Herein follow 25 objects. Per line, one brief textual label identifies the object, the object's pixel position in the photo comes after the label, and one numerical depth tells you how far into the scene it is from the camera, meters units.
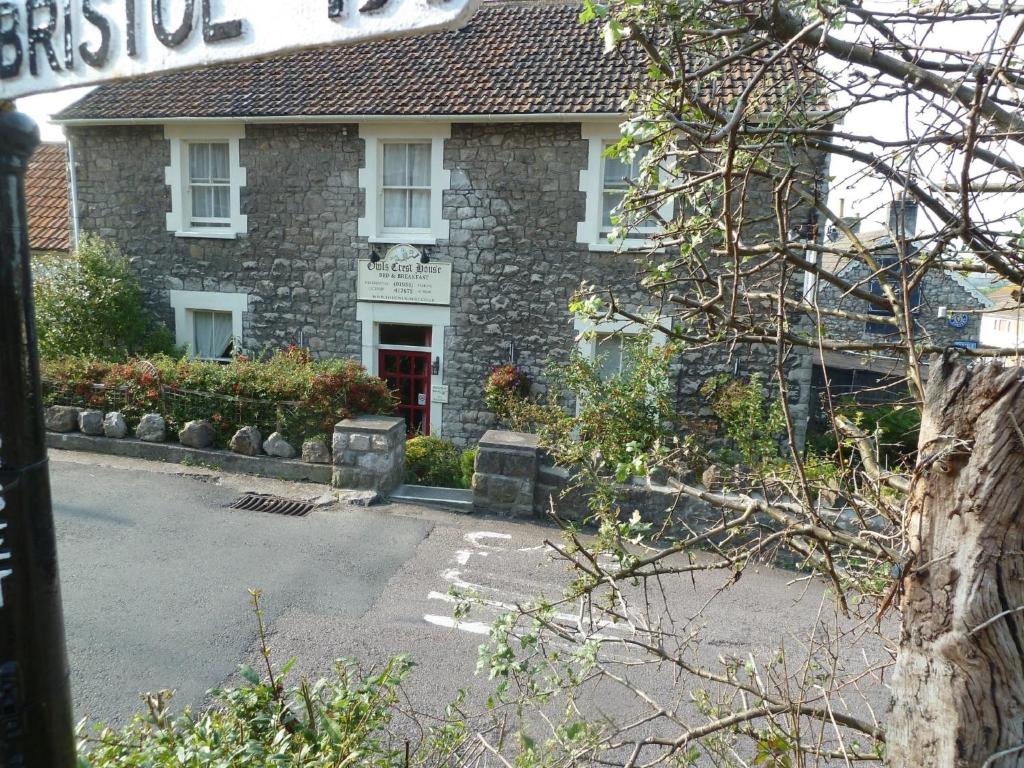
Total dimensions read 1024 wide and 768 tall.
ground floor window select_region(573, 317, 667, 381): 10.50
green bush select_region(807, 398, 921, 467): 11.08
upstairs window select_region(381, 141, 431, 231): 11.97
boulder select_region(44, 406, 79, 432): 9.84
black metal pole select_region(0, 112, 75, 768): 1.63
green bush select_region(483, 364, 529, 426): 11.45
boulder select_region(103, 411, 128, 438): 9.62
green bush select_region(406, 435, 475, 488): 9.70
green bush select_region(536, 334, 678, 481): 8.20
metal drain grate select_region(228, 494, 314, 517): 8.08
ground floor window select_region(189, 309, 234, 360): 13.25
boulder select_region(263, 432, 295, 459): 9.15
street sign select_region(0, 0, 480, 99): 1.31
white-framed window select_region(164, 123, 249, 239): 12.54
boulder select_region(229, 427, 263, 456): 9.18
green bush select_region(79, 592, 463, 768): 2.59
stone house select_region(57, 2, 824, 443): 11.19
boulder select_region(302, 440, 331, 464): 8.93
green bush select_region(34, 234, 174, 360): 12.05
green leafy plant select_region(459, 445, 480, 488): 9.71
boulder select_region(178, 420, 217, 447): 9.38
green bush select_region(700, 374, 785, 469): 7.54
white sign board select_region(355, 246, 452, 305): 11.88
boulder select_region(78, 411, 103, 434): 9.73
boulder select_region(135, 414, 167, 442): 9.53
